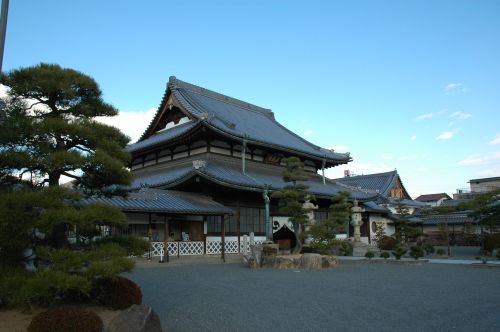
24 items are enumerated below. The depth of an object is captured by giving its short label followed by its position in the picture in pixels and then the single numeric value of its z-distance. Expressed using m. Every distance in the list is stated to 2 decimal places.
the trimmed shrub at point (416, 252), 19.86
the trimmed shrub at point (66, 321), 5.69
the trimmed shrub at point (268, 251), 17.26
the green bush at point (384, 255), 20.52
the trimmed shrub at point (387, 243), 29.93
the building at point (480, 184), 60.55
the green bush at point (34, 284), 5.79
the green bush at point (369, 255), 20.74
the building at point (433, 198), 66.81
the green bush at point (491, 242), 24.30
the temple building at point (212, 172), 19.19
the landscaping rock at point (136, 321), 5.68
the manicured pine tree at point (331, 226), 18.52
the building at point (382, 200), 34.12
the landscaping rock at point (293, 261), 16.58
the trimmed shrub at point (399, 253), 19.70
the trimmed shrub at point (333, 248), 19.73
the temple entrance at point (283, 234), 24.70
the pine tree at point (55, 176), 6.16
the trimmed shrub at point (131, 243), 7.59
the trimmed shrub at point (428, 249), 24.45
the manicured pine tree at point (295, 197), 17.80
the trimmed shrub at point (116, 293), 7.47
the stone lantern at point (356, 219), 26.03
